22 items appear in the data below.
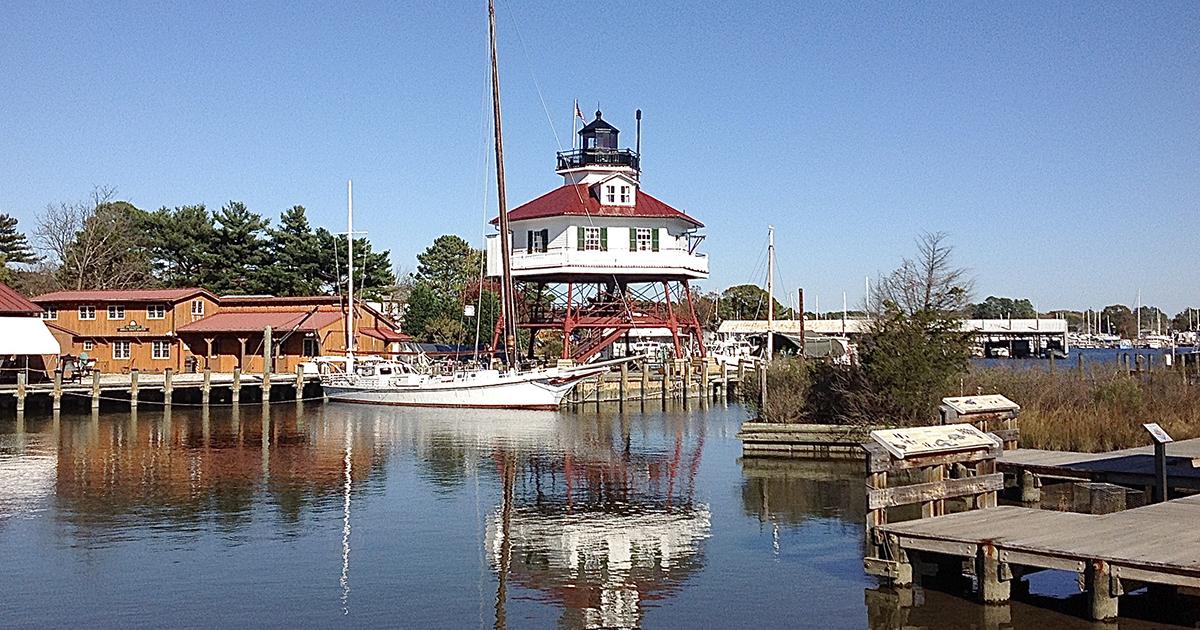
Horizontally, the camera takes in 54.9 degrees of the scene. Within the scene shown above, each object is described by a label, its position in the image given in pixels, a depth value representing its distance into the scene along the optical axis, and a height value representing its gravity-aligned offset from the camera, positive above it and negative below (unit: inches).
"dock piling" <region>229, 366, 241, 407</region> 1926.7 -45.5
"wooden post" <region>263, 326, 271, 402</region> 2005.4 -9.7
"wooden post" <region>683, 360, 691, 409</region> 2077.8 -43.0
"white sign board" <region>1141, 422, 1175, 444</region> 627.5 -47.5
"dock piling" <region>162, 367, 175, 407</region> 1876.2 -42.8
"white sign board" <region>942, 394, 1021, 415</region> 772.6 -38.0
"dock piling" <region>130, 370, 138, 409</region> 1843.4 -42.8
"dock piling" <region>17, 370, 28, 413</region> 1748.3 -45.5
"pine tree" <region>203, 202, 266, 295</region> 3041.3 +285.4
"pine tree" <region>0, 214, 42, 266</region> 3452.3 +352.3
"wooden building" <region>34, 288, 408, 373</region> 2338.8 +57.4
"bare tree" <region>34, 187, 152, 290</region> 3065.9 +285.8
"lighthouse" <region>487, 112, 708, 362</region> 2170.3 +199.1
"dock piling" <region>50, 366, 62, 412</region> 1765.4 -46.6
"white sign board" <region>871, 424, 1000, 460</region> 559.2 -45.4
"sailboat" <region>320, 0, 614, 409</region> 1915.6 -42.9
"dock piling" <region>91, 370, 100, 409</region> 1787.6 -46.9
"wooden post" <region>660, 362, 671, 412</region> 2083.5 -51.1
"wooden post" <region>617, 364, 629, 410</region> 2053.4 -52.5
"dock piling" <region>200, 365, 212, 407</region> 1895.9 -45.5
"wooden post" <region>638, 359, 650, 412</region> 2105.3 -51.5
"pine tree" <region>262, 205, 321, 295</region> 3004.4 +263.4
